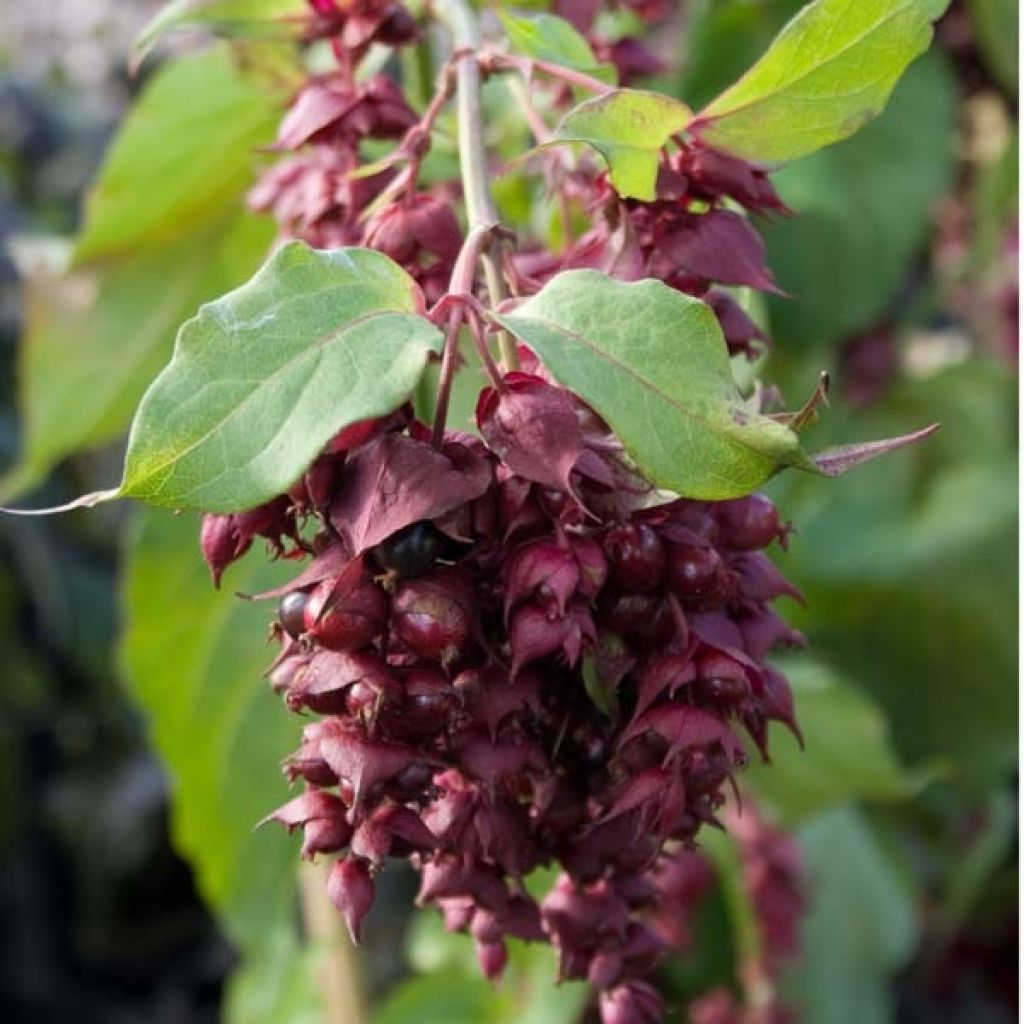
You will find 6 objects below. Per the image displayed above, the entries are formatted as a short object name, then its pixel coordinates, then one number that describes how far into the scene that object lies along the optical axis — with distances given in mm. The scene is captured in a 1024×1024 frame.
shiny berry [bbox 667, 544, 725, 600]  319
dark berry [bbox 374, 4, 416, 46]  401
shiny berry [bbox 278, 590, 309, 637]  319
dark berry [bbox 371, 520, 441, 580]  311
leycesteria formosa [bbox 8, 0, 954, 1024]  306
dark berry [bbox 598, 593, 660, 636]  321
